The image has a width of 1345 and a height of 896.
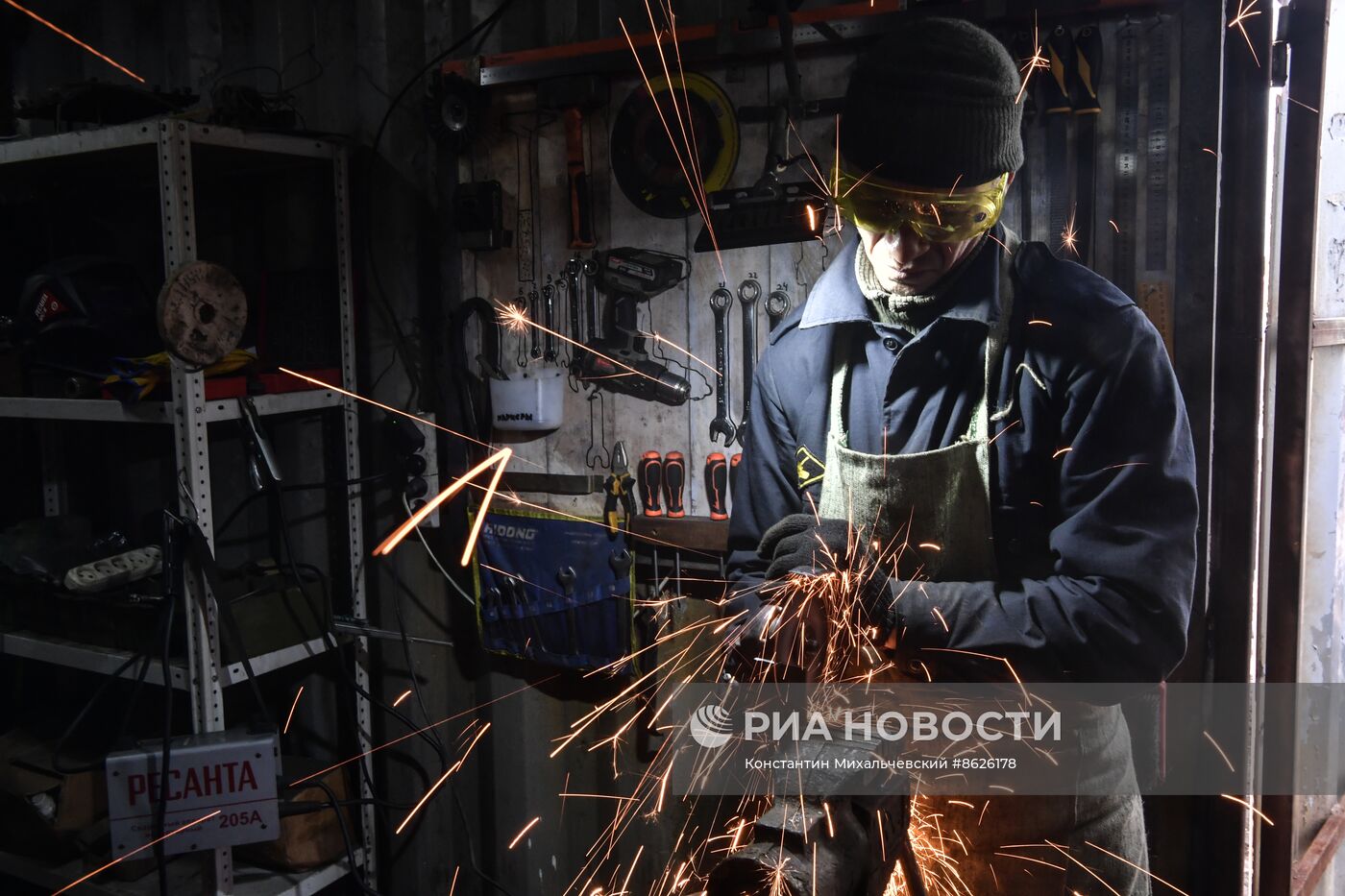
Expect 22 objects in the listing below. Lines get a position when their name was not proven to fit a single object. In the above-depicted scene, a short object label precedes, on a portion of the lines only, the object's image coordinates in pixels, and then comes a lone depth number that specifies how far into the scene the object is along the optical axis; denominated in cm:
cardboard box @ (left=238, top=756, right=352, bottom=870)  235
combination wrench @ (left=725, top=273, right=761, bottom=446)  202
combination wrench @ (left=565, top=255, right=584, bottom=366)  222
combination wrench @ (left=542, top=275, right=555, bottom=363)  226
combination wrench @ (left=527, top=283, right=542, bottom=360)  228
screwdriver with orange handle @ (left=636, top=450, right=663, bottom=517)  218
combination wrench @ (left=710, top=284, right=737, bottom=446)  206
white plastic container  223
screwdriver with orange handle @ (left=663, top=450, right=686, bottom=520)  215
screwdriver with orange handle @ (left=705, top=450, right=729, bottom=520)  209
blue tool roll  224
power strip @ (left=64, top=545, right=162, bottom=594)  223
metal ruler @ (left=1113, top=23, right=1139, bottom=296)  166
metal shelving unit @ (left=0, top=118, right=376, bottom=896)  207
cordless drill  212
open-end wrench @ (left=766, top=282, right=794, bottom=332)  199
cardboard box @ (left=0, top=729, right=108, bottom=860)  229
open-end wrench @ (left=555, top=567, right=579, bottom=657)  228
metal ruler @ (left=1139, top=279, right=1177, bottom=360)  168
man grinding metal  163
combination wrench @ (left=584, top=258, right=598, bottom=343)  220
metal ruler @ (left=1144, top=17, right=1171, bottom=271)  164
